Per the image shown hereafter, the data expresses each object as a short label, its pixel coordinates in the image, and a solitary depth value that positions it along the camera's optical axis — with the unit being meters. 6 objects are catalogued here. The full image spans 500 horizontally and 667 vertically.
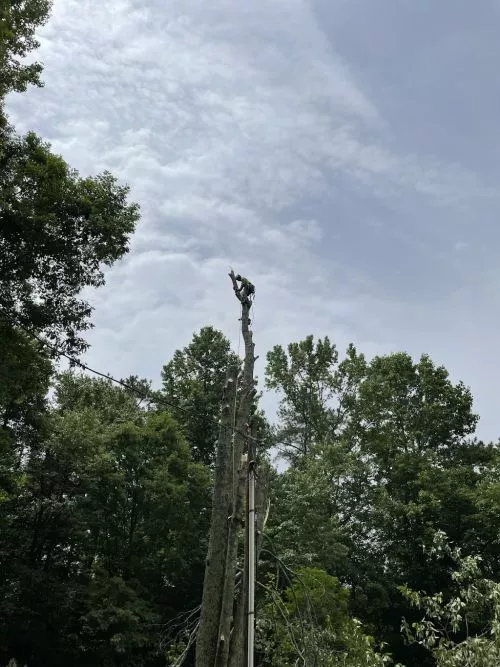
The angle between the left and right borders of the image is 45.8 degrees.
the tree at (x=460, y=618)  6.92
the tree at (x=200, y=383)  24.62
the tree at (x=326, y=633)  9.13
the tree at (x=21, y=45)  9.17
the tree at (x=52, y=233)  9.25
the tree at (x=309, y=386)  25.89
